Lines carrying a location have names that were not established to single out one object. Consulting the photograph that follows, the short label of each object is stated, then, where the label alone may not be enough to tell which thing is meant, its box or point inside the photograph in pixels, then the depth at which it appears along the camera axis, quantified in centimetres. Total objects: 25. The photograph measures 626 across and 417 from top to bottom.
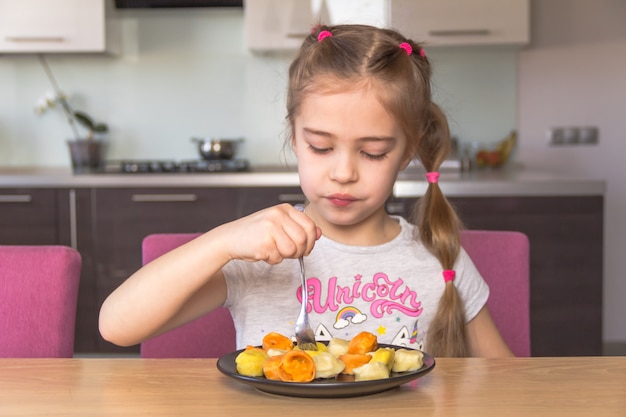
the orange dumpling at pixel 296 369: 84
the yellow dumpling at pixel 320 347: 96
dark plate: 82
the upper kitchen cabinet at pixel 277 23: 333
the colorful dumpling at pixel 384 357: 88
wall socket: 362
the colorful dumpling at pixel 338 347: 93
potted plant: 354
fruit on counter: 356
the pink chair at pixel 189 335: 142
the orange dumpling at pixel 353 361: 89
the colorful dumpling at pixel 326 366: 86
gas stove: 329
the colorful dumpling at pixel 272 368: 85
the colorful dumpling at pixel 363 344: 92
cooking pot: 349
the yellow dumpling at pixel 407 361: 89
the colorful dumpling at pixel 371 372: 85
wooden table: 82
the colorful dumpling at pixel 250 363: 87
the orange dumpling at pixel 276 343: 94
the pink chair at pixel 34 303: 124
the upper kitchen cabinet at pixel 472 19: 324
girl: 113
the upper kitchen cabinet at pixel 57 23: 334
